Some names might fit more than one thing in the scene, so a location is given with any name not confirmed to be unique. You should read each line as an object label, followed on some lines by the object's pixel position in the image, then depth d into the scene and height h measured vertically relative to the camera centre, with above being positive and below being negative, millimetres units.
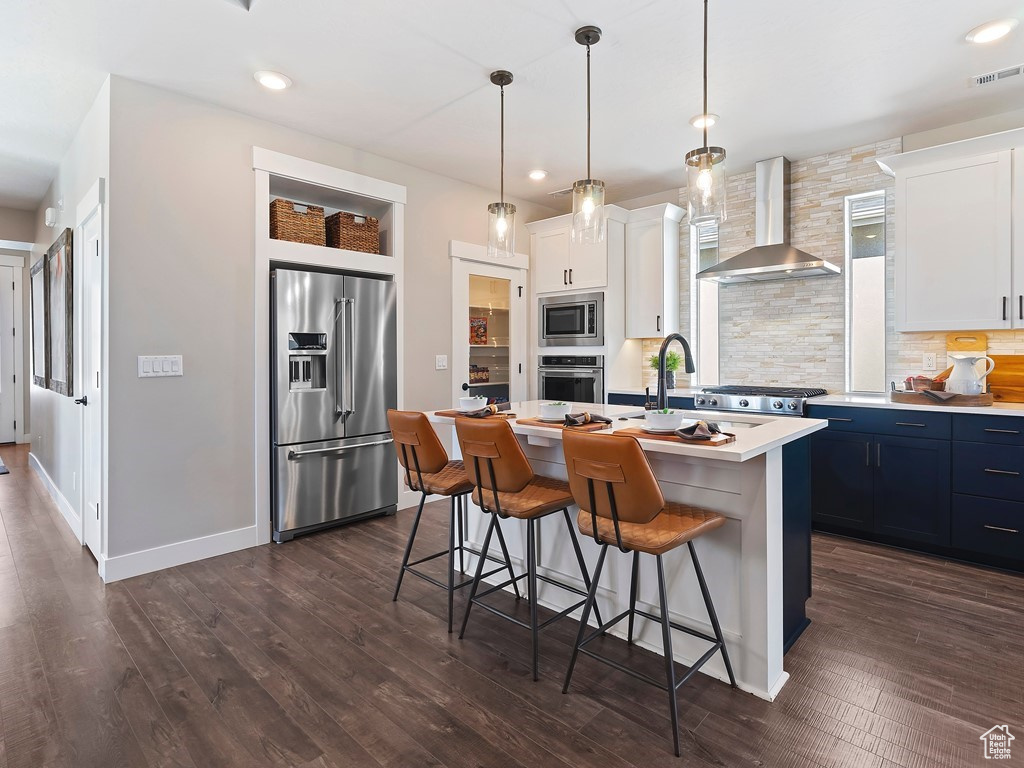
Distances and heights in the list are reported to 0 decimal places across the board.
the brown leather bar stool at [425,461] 2475 -396
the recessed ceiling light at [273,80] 2973 +1655
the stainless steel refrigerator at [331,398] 3613 -151
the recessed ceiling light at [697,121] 3512 +1678
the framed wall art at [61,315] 3787 +460
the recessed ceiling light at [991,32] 2531 +1654
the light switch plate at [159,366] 3094 +60
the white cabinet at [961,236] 3213 +885
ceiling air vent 2906 +1655
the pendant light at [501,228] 2867 +795
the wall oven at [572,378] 4910 -7
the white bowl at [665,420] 2020 -158
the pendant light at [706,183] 2164 +784
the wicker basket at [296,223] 3658 +1055
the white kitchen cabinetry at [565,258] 4863 +1104
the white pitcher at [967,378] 3262 +3
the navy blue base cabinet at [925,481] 3027 -624
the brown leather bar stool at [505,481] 2104 -420
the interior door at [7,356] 7047 +254
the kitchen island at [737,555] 1922 -658
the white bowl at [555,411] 2527 -161
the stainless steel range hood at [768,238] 4004 +1093
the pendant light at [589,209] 2539 +791
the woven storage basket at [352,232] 3988 +1079
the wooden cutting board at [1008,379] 3438 -3
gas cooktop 3728 -157
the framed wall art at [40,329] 4953 +457
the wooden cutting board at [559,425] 2263 -209
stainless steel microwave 4875 +526
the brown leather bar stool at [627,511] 1695 -437
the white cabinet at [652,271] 4816 +962
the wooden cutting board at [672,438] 1840 -217
